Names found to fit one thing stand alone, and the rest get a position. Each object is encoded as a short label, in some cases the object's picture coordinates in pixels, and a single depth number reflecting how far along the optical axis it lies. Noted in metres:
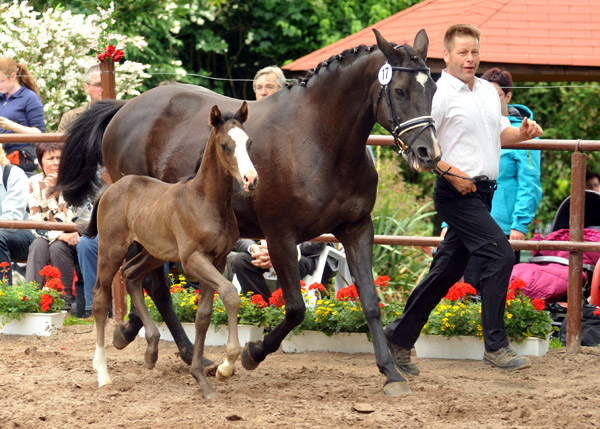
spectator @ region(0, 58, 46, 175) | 18.08
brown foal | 9.59
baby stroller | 13.72
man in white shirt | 10.84
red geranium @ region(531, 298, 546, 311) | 12.60
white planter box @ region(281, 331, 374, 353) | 13.05
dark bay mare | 9.95
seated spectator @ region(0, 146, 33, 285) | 16.19
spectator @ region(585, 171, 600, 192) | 21.37
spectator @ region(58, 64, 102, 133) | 16.98
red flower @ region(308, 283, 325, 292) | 13.67
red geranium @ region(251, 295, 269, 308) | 13.33
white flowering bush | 23.69
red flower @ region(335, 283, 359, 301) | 13.24
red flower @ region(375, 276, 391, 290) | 13.66
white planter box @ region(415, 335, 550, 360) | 12.58
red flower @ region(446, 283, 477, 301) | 12.80
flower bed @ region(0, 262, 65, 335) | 14.27
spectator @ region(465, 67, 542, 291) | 13.87
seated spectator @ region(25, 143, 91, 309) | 16.11
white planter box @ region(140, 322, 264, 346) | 13.30
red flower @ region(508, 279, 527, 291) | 12.87
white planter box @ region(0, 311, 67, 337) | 14.32
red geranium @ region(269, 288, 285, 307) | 13.27
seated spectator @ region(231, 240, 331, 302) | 13.82
